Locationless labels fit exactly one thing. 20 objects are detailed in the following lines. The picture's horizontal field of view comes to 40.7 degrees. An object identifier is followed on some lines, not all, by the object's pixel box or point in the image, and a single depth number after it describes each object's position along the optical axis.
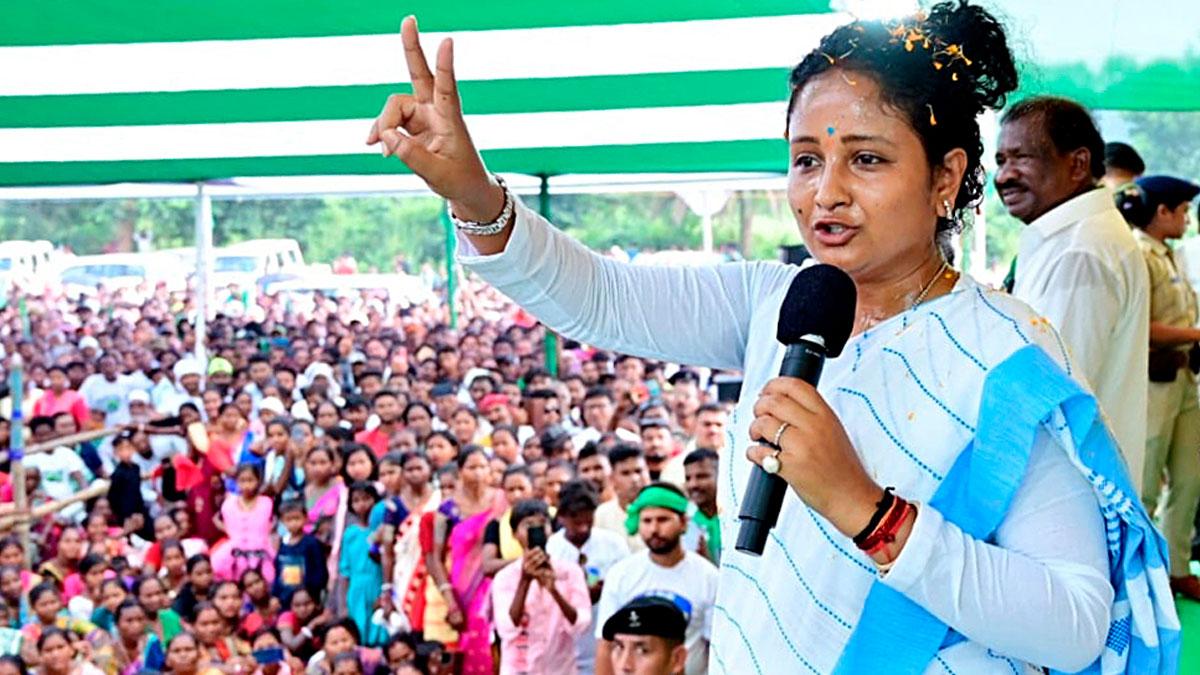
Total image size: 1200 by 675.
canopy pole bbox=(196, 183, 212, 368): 11.09
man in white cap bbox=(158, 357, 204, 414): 10.31
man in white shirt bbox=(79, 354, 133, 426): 10.41
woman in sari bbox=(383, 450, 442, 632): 6.06
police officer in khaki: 4.18
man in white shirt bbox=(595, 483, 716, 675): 4.73
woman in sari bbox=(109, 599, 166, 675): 6.22
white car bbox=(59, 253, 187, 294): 23.73
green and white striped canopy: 4.79
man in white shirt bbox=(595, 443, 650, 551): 5.84
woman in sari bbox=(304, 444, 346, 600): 6.79
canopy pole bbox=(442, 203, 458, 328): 12.23
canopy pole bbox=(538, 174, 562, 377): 9.68
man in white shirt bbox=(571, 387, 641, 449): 8.00
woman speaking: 1.15
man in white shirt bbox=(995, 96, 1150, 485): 3.16
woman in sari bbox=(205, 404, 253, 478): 8.42
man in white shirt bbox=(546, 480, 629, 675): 5.52
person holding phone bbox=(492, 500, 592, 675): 5.29
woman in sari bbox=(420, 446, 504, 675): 5.77
